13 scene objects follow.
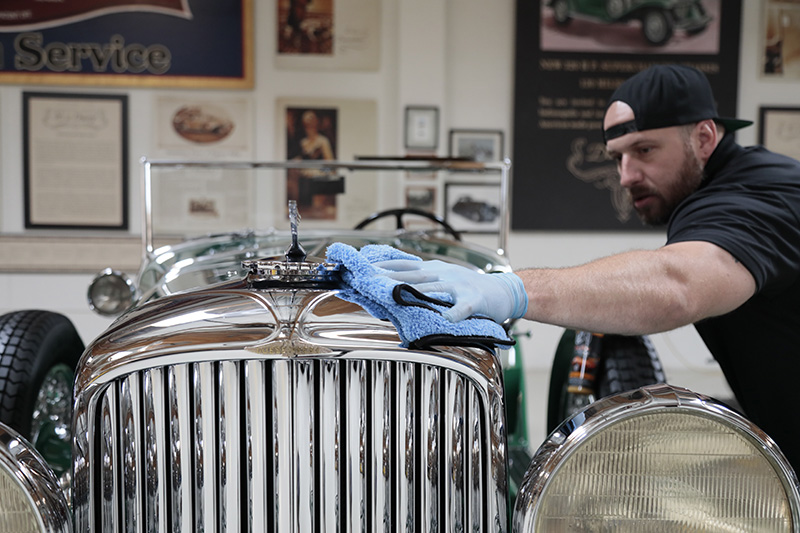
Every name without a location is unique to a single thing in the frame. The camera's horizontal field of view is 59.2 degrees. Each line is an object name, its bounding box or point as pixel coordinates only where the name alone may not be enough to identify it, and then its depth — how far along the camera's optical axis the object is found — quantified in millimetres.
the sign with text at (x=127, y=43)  4891
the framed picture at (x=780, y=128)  5332
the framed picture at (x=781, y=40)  5277
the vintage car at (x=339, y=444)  911
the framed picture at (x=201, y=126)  5020
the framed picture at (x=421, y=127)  5031
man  1095
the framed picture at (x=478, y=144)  5188
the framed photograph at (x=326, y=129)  5062
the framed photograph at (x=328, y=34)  5031
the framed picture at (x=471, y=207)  5180
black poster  5148
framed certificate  4926
